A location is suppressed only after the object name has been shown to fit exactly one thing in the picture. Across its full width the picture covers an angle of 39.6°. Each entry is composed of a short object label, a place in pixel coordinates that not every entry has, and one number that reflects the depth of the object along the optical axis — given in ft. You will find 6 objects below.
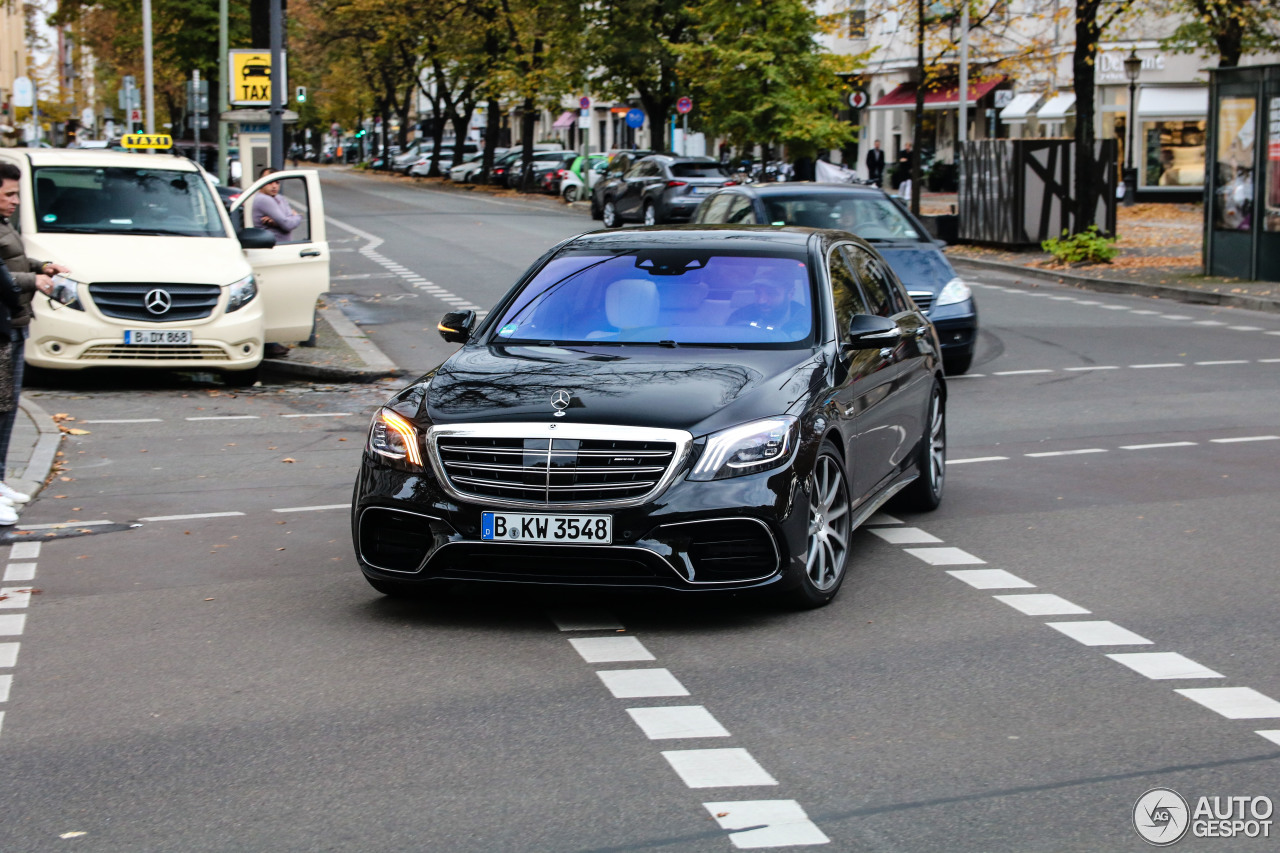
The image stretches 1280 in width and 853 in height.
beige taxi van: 45.96
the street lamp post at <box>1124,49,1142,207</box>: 143.74
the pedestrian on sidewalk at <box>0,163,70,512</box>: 28.81
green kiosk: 75.82
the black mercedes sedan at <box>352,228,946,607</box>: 21.18
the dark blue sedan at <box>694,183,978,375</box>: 49.06
